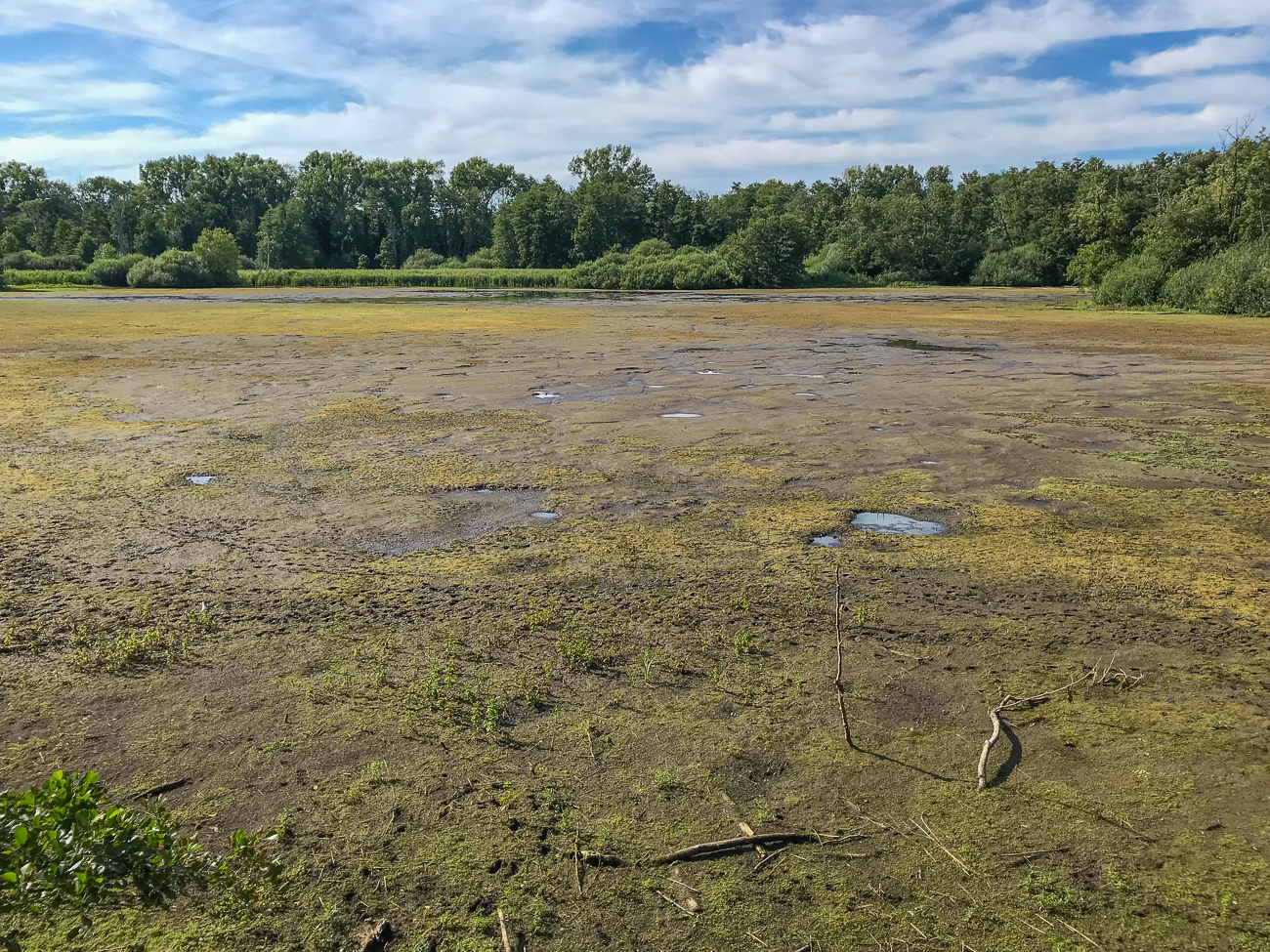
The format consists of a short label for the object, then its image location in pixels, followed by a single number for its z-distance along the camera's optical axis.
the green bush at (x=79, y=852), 2.17
